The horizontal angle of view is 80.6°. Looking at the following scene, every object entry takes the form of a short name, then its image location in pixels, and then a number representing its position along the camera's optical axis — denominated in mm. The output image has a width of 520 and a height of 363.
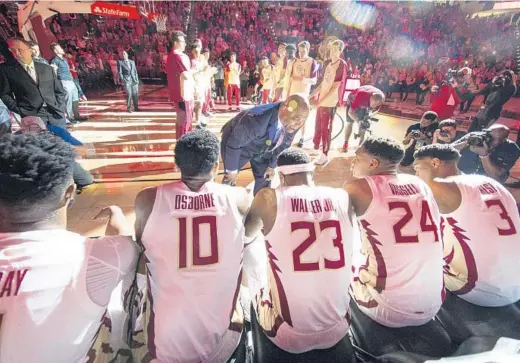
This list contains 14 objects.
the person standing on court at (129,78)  8156
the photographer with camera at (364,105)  5420
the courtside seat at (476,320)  1746
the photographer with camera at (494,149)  3480
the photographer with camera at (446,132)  3873
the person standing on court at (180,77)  4801
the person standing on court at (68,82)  6535
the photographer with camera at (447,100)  5270
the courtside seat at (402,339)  1621
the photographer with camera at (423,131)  4445
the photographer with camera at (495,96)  5320
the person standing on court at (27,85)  3715
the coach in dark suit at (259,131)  3029
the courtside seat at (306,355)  1556
